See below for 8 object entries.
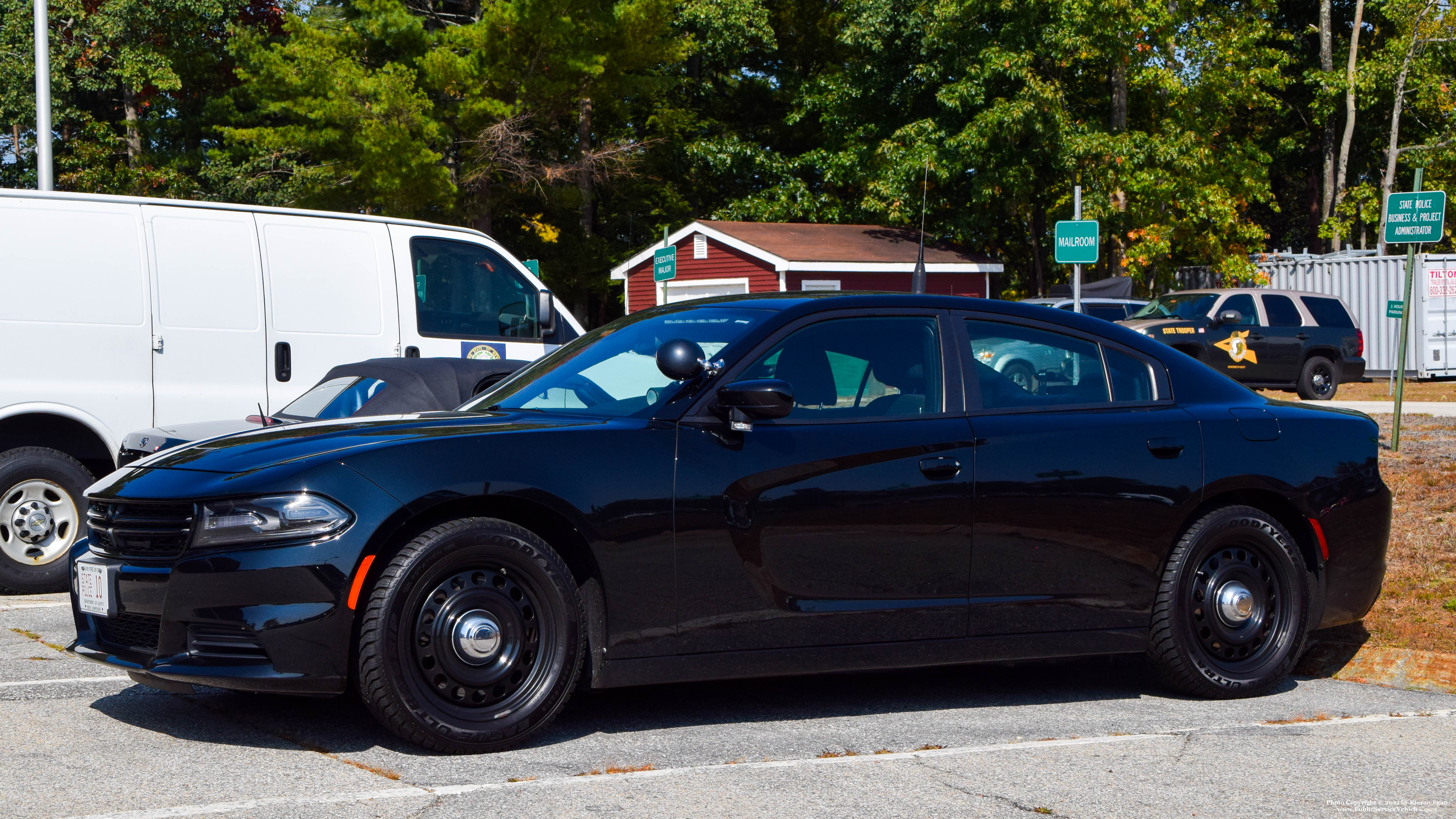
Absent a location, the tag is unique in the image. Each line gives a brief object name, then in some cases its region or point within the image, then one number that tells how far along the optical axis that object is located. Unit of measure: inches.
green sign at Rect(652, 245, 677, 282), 717.3
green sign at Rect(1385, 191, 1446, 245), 473.1
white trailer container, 1067.9
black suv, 855.1
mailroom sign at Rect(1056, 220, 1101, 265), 613.0
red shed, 1255.5
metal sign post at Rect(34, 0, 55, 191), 685.3
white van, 329.1
